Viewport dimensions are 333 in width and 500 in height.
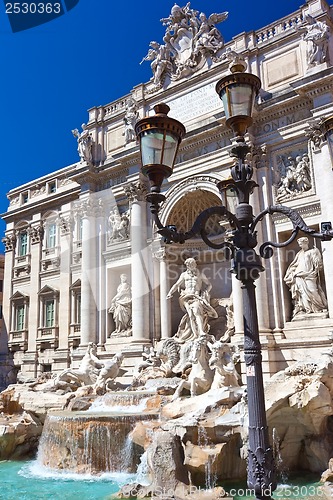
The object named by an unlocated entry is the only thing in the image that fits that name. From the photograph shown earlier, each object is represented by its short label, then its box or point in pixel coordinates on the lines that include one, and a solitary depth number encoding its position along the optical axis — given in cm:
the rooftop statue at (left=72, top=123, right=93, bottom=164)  1962
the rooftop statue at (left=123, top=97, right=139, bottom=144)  1839
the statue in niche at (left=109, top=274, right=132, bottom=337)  1759
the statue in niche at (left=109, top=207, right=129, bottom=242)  1833
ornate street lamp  459
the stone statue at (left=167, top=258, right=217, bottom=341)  1514
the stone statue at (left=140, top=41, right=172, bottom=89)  1812
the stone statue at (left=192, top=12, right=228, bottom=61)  1691
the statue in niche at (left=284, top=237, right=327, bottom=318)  1307
